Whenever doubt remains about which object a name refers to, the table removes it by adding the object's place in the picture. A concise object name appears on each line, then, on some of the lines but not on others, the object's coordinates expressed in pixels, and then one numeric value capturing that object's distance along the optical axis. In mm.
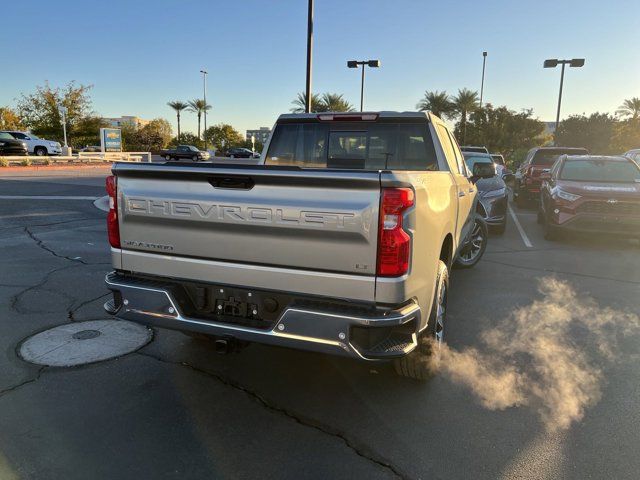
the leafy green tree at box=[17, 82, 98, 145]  50844
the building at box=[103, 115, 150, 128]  105438
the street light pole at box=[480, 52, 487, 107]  53062
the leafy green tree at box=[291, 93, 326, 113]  45812
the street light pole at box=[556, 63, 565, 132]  30359
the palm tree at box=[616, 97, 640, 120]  52375
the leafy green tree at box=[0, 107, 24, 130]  53812
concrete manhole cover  4059
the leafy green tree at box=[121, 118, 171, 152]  66750
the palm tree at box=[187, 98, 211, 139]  77250
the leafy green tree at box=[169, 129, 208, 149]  72938
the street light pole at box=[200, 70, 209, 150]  76369
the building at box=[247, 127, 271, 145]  126438
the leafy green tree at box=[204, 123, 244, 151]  81375
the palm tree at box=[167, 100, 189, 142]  76062
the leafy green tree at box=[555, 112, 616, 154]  39938
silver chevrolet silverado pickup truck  2789
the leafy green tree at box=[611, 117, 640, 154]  36412
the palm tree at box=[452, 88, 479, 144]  59375
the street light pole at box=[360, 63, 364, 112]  34309
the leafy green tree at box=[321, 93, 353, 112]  50141
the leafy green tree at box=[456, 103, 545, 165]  54969
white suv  35375
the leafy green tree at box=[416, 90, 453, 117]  58938
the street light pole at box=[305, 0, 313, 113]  15203
